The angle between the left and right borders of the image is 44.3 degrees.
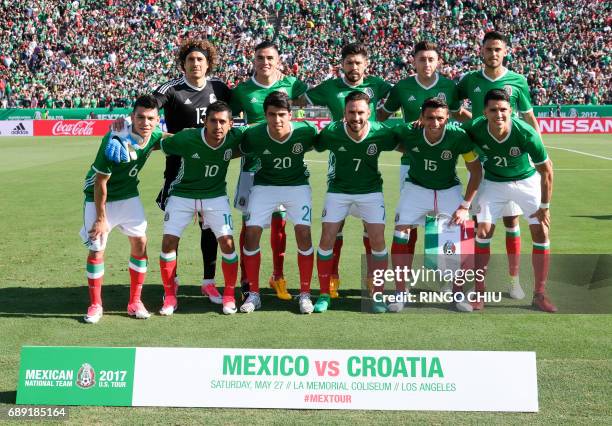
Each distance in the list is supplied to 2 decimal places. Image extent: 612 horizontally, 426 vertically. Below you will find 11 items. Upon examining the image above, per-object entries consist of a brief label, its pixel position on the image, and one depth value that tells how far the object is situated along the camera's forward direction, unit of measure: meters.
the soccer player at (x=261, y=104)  7.79
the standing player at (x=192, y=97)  7.70
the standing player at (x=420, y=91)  7.89
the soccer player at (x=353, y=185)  7.34
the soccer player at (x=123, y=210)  6.93
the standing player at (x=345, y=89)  7.86
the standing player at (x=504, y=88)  7.76
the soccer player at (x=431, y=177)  7.24
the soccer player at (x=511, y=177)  7.11
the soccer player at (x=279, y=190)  7.39
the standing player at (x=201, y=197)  7.26
